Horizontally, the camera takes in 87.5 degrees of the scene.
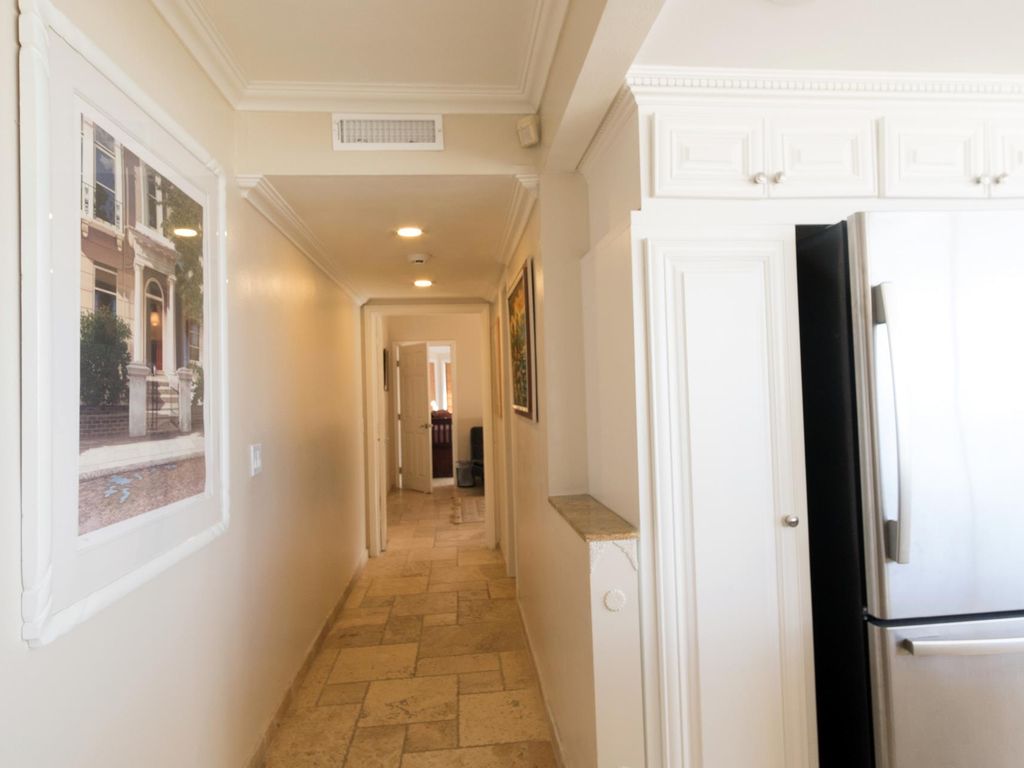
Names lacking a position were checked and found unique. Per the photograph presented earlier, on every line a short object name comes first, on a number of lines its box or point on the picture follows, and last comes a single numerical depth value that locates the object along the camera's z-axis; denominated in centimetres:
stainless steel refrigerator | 136
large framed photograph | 94
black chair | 785
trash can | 762
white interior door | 742
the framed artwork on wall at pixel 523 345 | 231
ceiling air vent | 197
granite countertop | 148
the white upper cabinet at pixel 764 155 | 153
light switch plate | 200
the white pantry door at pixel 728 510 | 148
